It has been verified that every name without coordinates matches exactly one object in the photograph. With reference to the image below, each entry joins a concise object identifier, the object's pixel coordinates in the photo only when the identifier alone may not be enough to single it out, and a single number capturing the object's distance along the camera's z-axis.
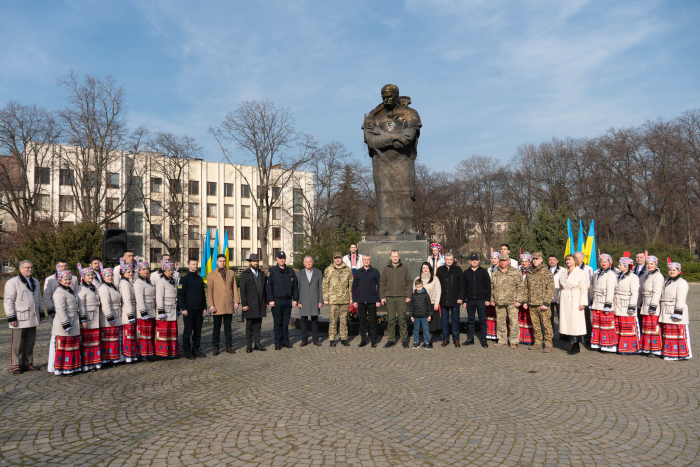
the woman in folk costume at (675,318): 7.34
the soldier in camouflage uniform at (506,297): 8.53
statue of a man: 10.95
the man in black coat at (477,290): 8.70
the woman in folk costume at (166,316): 7.77
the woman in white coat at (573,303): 7.91
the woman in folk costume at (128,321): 7.50
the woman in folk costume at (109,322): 7.25
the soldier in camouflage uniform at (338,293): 8.91
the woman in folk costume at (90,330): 7.00
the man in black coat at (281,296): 8.71
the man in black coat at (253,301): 8.50
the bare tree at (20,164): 35.41
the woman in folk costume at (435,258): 10.45
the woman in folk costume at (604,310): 7.90
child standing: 8.49
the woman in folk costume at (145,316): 7.62
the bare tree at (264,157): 40.72
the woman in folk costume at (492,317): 9.19
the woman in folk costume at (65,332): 6.65
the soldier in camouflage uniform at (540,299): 8.24
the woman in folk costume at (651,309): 7.61
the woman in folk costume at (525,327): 8.73
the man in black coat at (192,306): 8.04
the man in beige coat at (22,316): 6.97
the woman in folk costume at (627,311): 7.76
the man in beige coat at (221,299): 8.33
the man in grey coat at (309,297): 8.93
